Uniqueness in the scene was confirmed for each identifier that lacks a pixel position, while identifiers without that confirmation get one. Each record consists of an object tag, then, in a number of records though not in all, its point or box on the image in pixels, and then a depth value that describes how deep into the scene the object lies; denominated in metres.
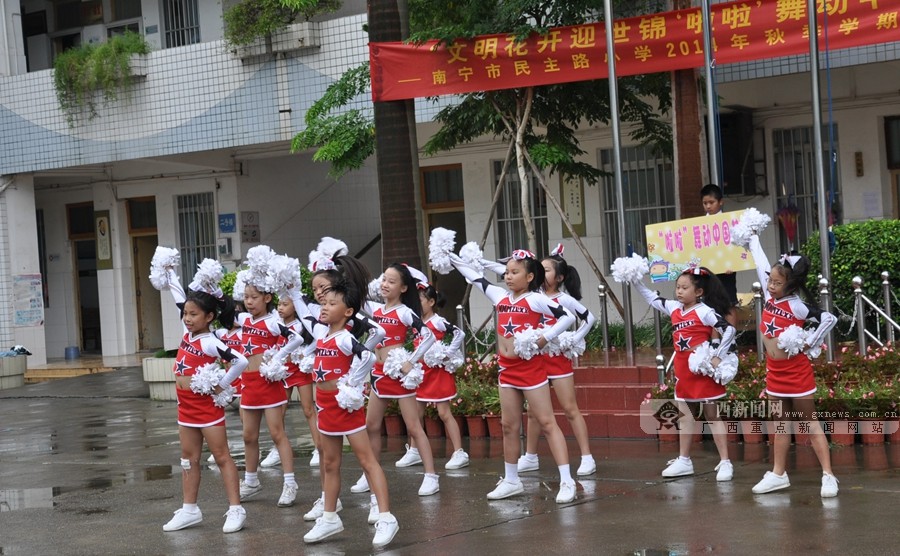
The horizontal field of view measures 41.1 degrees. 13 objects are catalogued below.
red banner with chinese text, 11.88
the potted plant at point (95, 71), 19.39
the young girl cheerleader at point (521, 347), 8.09
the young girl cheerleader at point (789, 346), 7.80
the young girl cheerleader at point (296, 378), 9.00
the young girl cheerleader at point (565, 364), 8.82
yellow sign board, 10.56
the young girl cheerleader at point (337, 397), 7.11
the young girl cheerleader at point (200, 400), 7.66
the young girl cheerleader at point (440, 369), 9.11
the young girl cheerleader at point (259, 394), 8.57
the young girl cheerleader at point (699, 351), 8.46
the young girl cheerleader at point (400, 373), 8.40
